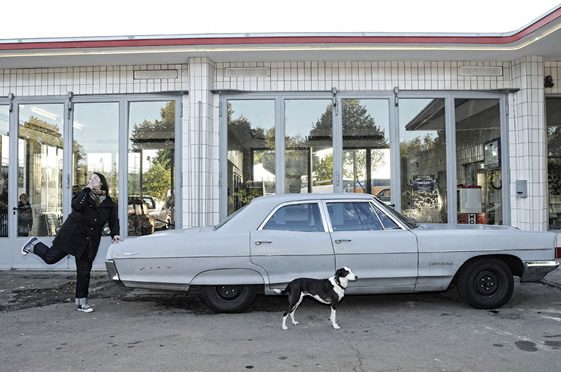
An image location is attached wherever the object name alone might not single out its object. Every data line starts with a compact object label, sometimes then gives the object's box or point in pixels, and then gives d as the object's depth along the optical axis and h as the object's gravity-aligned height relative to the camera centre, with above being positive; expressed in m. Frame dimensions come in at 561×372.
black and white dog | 4.91 -1.00
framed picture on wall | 9.16 +0.82
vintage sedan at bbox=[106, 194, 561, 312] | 5.43 -0.69
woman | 5.86 -0.54
